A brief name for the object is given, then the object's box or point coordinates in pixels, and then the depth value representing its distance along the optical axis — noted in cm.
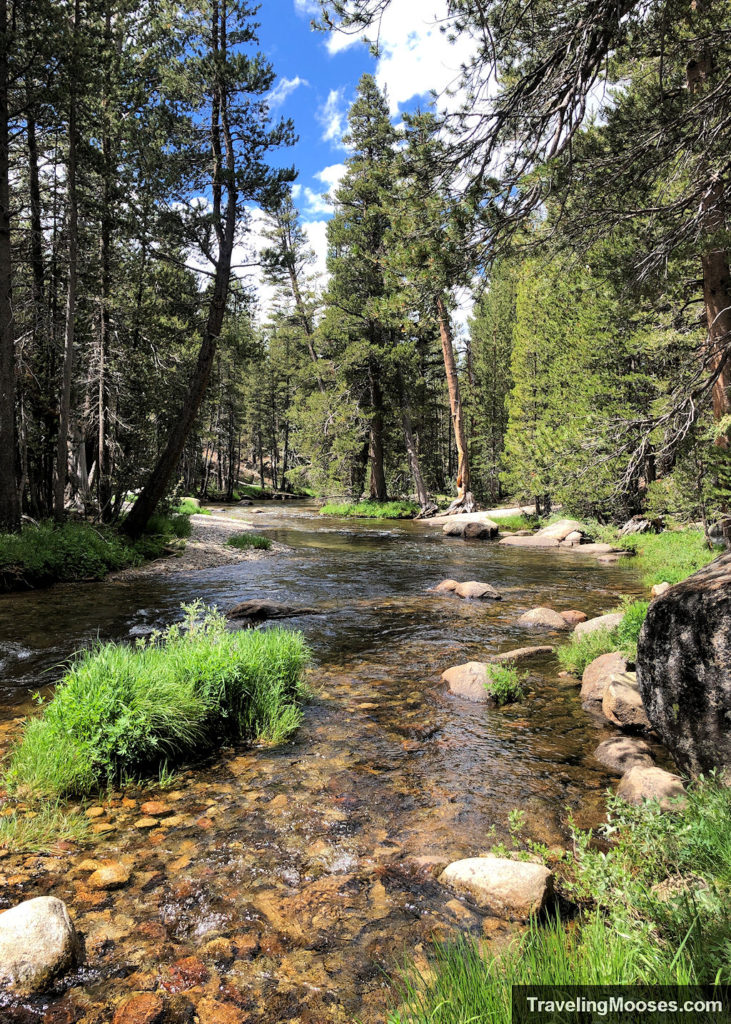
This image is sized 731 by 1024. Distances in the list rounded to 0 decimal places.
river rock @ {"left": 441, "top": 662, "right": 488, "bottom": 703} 571
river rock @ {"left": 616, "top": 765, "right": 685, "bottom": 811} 347
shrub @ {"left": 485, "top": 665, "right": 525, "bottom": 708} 559
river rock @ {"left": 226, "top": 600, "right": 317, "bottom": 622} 862
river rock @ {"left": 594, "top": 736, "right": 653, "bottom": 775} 422
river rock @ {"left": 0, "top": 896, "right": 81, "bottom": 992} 223
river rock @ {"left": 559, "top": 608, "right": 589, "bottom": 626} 852
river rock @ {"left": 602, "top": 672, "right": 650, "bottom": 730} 477
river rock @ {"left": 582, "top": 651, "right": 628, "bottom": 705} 550
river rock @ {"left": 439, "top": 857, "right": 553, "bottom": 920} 272
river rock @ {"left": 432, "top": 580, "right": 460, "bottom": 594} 1096
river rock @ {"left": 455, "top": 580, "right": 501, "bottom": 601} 1047
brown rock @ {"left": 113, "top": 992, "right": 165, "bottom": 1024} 215
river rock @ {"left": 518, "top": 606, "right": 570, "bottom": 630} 827
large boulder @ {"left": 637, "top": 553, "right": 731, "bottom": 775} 350
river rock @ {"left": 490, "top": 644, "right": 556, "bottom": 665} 670
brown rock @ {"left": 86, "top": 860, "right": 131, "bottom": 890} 290
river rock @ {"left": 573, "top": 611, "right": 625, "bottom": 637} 694
